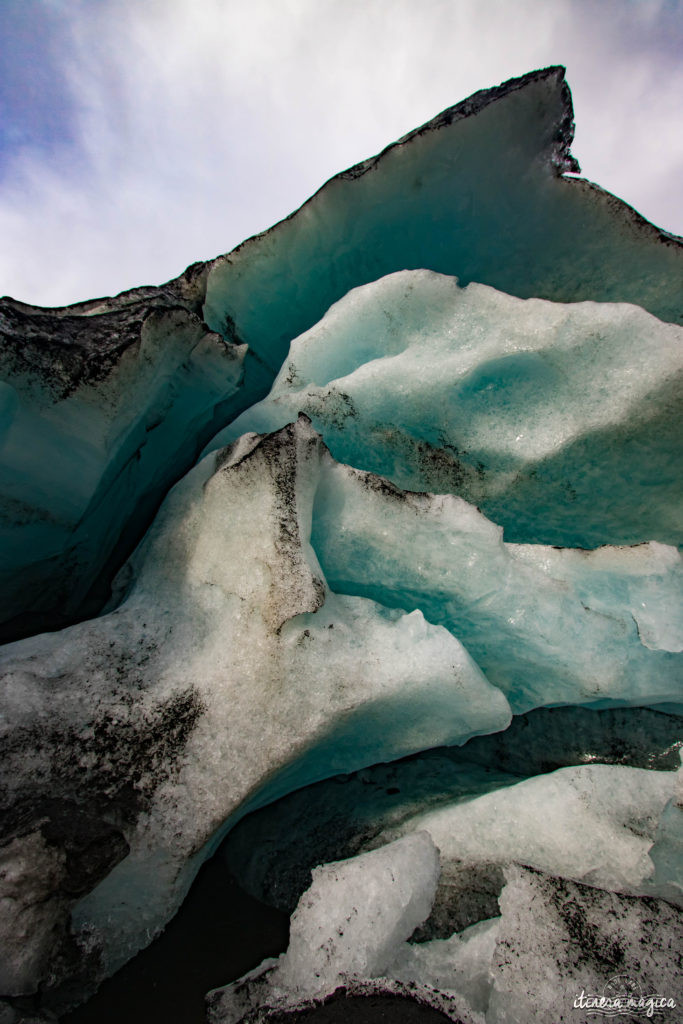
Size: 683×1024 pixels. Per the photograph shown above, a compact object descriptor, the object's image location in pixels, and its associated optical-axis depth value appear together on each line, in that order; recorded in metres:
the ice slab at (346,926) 1.07
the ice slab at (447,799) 1.38
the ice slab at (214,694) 1.22
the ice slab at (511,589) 1.68
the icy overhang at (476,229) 2.20
